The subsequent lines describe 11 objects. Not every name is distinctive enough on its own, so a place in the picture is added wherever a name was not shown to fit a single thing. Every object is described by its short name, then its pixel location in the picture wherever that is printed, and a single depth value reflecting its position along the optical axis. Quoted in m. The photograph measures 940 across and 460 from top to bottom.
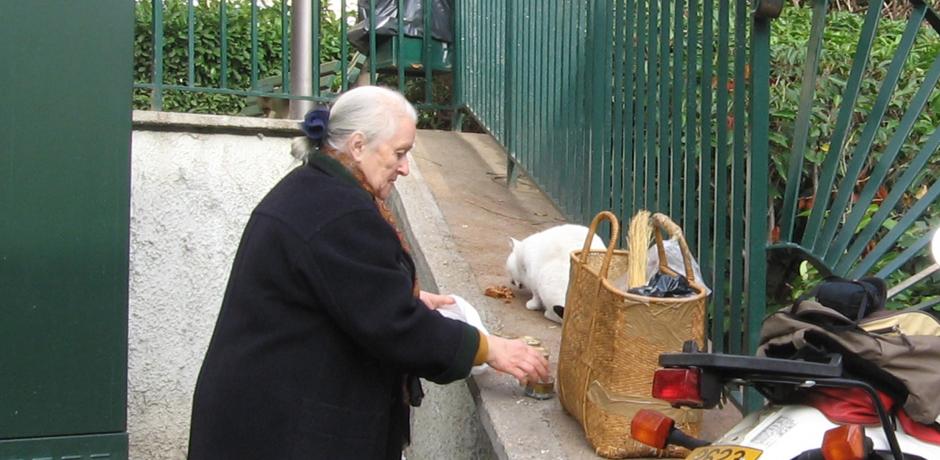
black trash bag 6.23
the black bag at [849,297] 1.75
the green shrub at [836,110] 3.44
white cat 3.44
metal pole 5.58
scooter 1.58
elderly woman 2.25
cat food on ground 3.74
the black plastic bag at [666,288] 2.30
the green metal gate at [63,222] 3.36
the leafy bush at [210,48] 8.12
